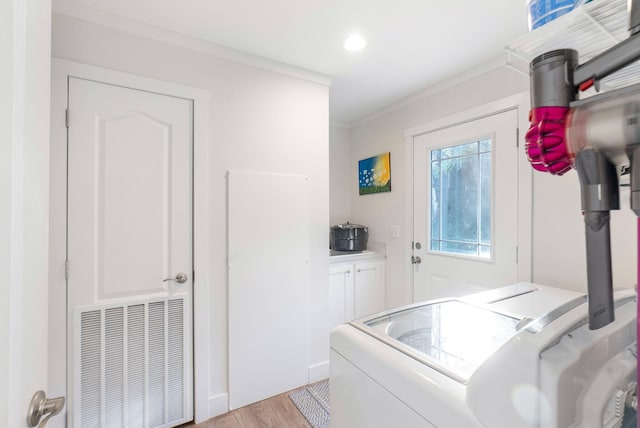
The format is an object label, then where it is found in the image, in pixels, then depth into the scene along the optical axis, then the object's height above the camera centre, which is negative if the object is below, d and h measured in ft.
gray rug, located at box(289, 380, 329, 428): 6.14 -4.15
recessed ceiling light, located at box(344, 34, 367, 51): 6.05 +3.65
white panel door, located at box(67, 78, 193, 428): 5.18 -0.71
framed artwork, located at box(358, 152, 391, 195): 9.81 +1.51
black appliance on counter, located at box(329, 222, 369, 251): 9.88 -0.65
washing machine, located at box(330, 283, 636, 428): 1.71 -1.25
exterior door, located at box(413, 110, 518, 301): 6.70 +0.24
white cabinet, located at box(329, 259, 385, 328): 8.83 -2.23
